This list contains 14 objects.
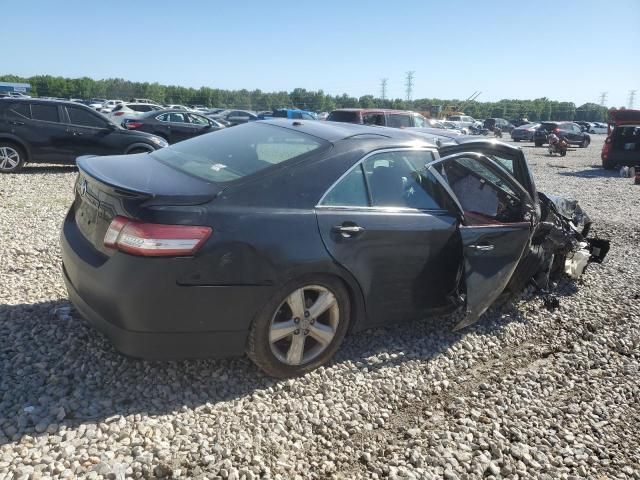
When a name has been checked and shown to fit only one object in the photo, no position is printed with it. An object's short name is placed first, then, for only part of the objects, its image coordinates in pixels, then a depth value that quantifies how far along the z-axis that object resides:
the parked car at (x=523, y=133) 36.88
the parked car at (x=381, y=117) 15.71
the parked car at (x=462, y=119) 43.09
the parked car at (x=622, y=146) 17.83
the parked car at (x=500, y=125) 44.66
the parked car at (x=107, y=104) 38.72
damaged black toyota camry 2.70
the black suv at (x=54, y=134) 9.94
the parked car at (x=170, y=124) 14.80
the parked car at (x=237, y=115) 28.74
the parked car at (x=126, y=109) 22.37
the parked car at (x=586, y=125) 52.59
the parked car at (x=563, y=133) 30.41
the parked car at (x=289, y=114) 27.47
